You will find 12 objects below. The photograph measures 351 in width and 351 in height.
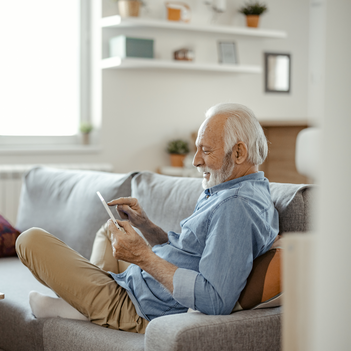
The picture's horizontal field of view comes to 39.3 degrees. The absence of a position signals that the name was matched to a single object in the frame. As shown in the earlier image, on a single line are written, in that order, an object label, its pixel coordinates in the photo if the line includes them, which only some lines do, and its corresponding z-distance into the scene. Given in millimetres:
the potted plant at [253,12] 4246
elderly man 1289
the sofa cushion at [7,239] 2600
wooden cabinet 4098
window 3822
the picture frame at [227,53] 4285
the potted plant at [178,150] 4066
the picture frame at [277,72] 4527
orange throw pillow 1335
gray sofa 1217
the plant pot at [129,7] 3791
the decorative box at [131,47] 3760
